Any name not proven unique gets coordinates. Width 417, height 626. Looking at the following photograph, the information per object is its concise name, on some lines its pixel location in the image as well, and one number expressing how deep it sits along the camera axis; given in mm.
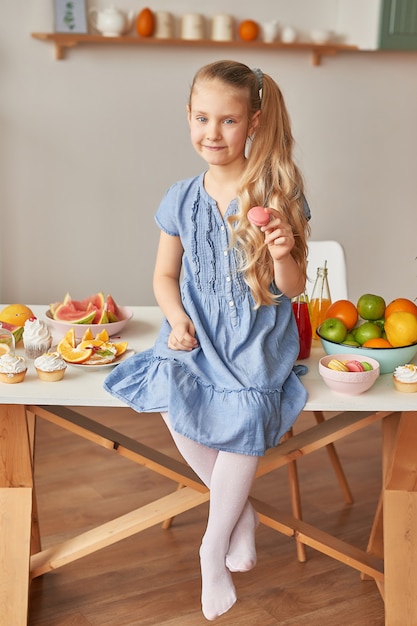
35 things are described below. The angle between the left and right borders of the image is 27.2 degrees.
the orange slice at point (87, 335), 2435
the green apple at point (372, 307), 2541
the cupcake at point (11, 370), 2176
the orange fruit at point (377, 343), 2352
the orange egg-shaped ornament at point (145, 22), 4480
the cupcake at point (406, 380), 2197
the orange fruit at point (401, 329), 2355
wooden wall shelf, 4445
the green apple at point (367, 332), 2406
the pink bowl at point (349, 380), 2137
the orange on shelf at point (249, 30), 4609
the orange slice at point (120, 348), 2389
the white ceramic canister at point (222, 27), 4602
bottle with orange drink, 2715
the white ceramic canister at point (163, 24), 4535
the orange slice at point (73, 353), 2301
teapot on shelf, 4449
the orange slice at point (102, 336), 2453
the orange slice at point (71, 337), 2387
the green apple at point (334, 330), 2418
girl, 2133
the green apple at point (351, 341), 2387
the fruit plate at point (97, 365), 2291
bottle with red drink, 2457
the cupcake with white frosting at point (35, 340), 2373
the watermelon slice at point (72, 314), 2562
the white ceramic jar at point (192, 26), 4555
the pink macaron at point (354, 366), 2188
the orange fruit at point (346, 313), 2496
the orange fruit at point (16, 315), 2578
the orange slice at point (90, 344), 2359
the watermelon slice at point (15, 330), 2502
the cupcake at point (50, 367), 2191
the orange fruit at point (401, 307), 2463
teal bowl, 2338
